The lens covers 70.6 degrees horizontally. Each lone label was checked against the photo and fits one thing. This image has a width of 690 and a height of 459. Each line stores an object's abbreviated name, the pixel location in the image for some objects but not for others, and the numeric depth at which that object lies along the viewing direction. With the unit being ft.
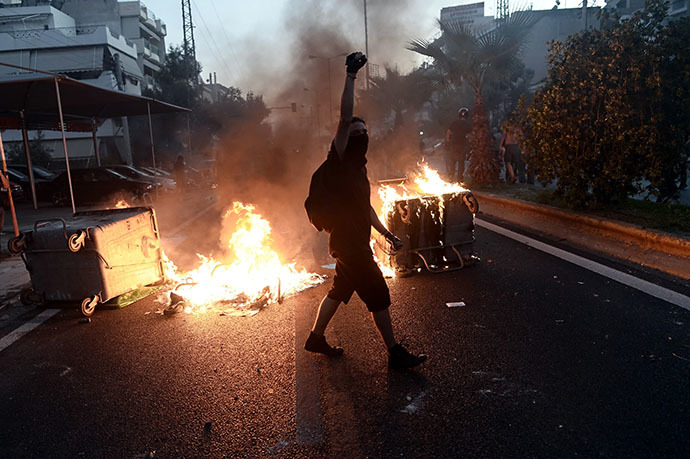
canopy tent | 32.34
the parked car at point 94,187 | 54.44
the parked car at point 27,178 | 56.18
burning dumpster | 18.24
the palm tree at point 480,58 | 43.34
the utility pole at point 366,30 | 114.97
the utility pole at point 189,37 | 128.88
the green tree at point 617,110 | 21.79
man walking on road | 10.57
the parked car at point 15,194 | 51.42
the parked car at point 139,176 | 58.44
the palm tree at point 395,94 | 112.57
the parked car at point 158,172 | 66.03
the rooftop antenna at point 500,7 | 130.40
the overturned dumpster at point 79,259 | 15.03
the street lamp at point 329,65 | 144.29
